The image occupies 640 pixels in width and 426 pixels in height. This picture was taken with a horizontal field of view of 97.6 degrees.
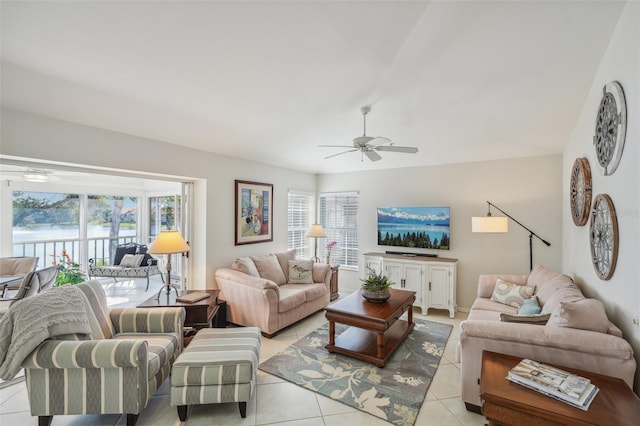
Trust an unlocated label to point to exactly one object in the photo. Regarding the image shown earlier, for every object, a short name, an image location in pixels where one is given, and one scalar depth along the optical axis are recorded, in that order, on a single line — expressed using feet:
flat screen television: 15.16
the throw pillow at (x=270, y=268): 13.99
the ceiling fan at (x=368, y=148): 9.30
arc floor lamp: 12.23
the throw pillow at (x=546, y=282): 8.95
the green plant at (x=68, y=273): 13.84
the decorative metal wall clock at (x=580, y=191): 8.64
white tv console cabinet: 14.03
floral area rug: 7.47
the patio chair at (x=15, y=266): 12.48
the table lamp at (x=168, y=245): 9.70
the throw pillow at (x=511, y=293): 10.55
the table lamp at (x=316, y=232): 17.04
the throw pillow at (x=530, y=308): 8.76
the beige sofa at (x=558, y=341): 5.55
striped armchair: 5.99
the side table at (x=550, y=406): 4.26
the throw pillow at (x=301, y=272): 14.84
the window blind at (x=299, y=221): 18.25
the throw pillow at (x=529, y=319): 7.02
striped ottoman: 6.68
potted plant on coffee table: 10.73
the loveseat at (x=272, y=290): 11.38
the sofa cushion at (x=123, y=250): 17.98
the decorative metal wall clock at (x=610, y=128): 6.20
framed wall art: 14.21
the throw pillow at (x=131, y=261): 17.47
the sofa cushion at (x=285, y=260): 15.25
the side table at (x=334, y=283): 16.46
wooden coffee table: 9.28
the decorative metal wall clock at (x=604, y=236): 6.51
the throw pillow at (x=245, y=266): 12.98
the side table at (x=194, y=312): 9.63
